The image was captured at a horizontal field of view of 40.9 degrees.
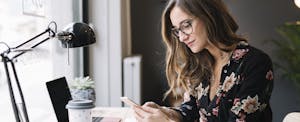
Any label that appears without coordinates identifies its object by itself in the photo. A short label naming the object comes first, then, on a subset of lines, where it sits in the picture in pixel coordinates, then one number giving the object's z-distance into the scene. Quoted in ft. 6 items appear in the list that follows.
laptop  5.49
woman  4.57
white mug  5.16
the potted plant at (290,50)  11.76
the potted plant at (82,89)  6.83
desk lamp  4.50
